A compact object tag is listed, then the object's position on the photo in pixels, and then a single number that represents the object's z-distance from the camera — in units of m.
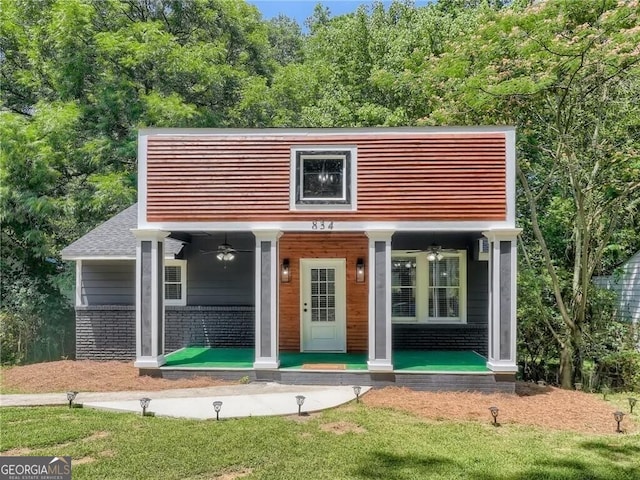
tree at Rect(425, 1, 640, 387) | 8.59
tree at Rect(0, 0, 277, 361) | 13.54
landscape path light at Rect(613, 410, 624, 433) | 6.14
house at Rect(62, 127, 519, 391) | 8.04
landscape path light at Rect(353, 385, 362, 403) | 7.13
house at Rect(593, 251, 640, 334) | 11.15
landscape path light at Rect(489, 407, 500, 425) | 6.24
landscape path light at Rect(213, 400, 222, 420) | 6.10
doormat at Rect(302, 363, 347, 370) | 8.43
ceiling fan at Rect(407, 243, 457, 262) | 9.73
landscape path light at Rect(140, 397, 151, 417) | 6.32
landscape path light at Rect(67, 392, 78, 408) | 6.69
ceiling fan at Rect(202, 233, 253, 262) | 10.14
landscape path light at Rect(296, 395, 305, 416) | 6.40
